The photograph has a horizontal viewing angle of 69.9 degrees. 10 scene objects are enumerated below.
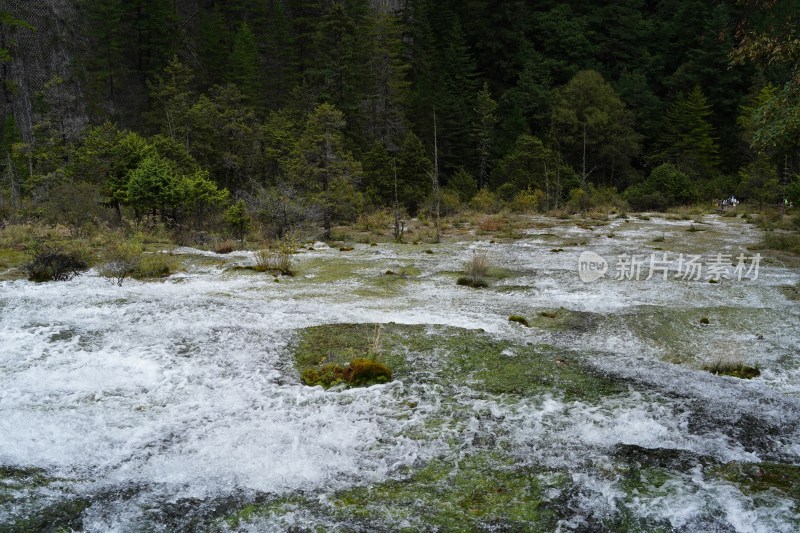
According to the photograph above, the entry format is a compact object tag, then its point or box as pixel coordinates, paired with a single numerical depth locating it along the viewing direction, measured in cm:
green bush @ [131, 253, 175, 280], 1201
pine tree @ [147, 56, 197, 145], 2943
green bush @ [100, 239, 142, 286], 1159
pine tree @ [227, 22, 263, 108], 3681
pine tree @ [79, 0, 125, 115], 3838
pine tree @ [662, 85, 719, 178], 4456
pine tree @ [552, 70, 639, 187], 4497
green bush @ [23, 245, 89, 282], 1131
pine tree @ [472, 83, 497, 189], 4344
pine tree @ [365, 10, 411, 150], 4016
